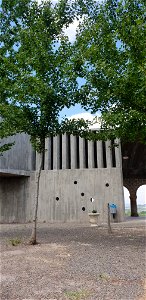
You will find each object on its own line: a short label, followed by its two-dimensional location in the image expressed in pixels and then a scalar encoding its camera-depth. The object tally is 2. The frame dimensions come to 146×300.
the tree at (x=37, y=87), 9.40
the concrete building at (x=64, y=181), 18.97
